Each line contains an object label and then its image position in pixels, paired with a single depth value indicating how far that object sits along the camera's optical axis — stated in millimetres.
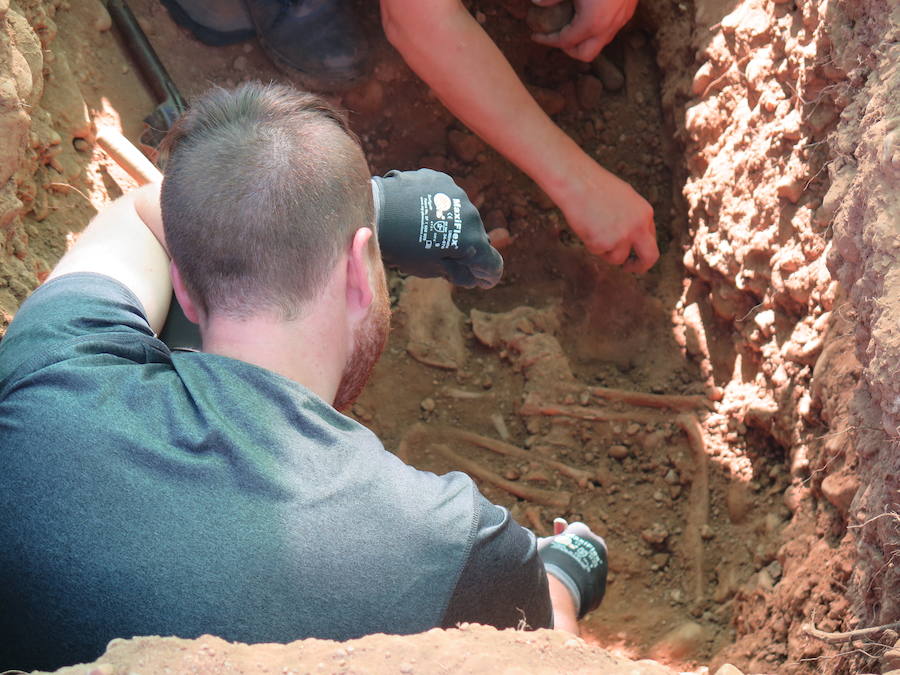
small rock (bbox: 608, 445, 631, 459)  2490
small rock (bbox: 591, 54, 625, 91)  2846
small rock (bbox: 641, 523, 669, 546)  2326
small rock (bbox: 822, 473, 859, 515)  1685
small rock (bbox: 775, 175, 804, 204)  2066
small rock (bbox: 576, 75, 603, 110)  2844
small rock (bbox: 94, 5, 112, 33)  2580
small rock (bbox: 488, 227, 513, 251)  2729
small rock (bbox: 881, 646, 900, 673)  1284
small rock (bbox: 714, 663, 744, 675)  1216
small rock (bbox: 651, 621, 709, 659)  2109
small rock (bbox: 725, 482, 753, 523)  2211
